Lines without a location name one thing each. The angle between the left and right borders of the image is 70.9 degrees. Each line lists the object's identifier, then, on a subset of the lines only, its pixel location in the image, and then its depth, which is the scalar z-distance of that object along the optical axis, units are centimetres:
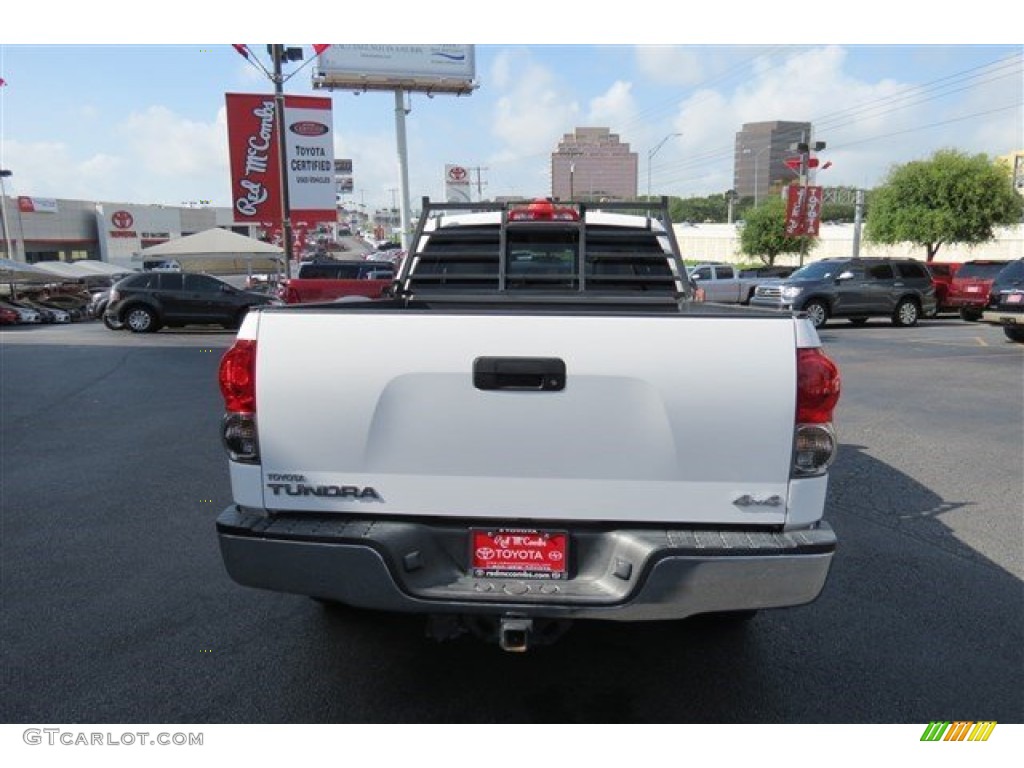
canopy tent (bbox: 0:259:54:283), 2823
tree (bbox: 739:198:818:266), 4244
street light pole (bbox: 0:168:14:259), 4831
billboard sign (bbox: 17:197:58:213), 6235
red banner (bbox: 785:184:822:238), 3100
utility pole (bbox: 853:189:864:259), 3025
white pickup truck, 242
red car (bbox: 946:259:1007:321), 2125
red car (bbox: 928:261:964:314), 2348
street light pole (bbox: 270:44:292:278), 2270
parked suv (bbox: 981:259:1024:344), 1416
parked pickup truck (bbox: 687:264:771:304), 2528
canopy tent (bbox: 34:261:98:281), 3686
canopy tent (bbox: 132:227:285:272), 3269
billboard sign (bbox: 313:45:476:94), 5328
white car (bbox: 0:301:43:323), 2519
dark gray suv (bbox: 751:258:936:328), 1922
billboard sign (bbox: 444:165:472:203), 7802
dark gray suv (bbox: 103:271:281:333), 1936
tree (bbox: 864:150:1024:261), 3056
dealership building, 6252
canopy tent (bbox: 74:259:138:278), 4659
